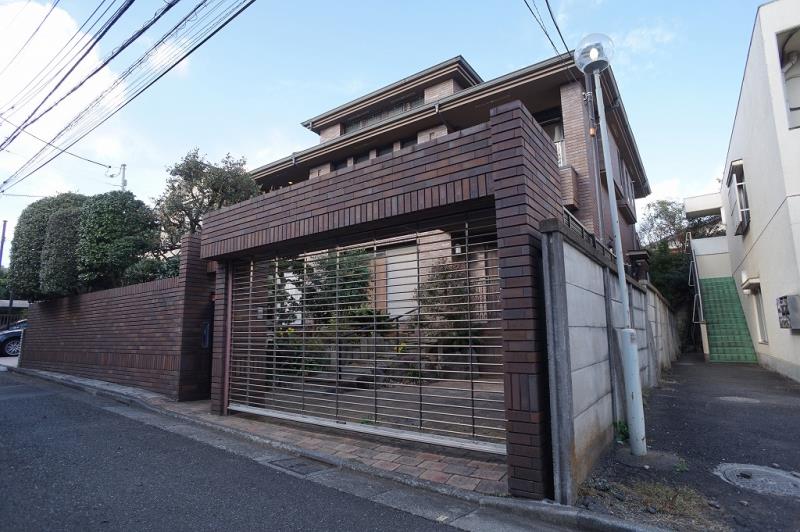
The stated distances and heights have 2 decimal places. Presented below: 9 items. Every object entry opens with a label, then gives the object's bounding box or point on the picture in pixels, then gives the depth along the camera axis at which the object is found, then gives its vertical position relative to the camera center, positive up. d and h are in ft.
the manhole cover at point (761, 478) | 12.26 -4.56
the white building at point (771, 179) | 30.40 +11.74
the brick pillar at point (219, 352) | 22.76 -1.01
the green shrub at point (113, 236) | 36.35 +8.16
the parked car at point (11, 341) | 61.00 -0.71
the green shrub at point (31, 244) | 41.93 +8.98
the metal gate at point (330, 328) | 16.30 +0.13
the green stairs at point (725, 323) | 52.23 +0.13
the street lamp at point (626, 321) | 15.20 +0.15
